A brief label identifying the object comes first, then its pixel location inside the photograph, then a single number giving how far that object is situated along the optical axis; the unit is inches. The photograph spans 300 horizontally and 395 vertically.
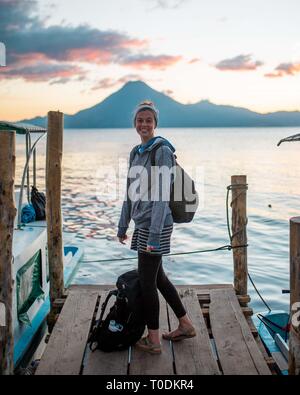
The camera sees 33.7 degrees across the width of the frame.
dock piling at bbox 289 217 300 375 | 174.4
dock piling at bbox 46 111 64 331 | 271.9
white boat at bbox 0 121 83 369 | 268.0
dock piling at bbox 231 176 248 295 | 273.3
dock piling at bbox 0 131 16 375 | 188.4
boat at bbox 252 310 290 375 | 256.8
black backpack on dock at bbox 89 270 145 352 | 199.3
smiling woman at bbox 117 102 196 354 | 177.2
